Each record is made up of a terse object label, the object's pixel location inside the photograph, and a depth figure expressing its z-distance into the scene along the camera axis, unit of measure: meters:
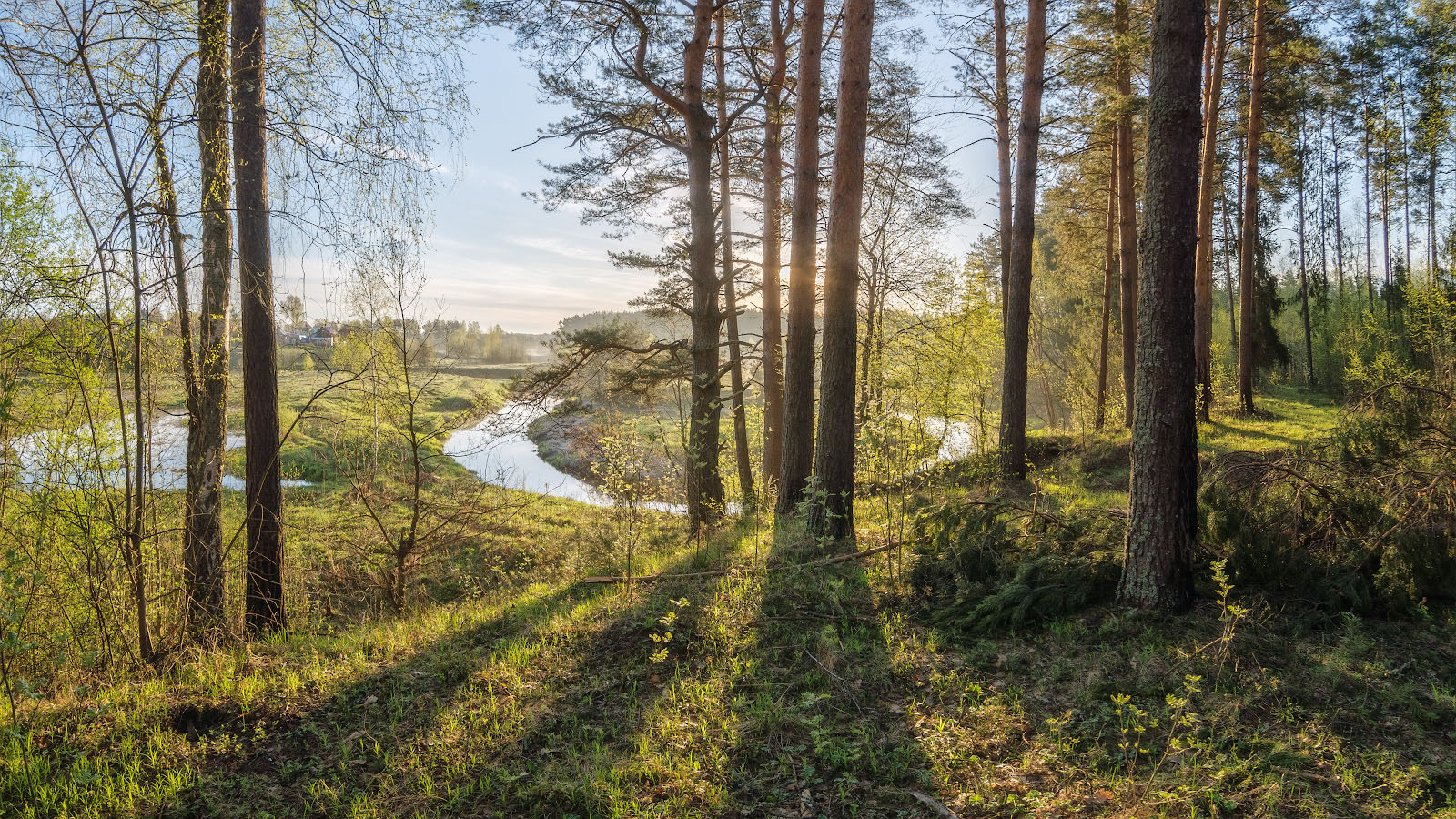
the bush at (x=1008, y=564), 4.49
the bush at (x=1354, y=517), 4.18
